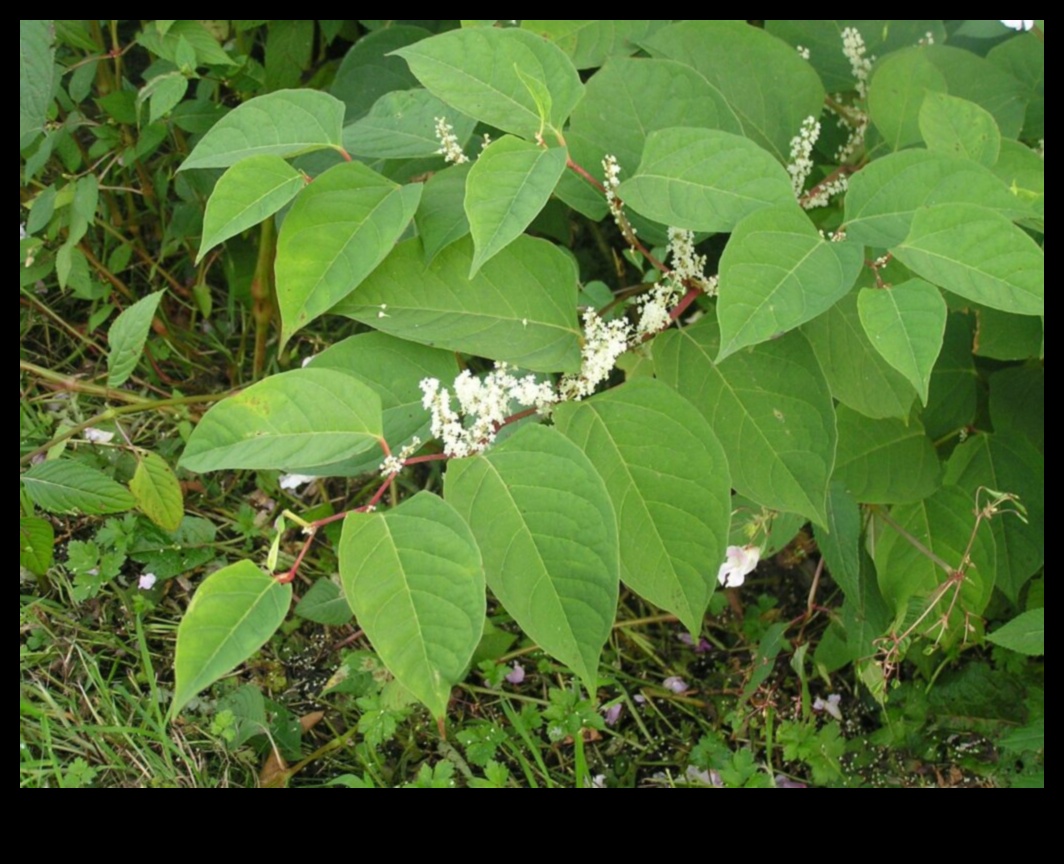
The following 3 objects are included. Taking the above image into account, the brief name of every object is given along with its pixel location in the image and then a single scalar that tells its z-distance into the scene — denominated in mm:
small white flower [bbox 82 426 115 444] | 1757
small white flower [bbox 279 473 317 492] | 1615
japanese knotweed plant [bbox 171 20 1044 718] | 839
